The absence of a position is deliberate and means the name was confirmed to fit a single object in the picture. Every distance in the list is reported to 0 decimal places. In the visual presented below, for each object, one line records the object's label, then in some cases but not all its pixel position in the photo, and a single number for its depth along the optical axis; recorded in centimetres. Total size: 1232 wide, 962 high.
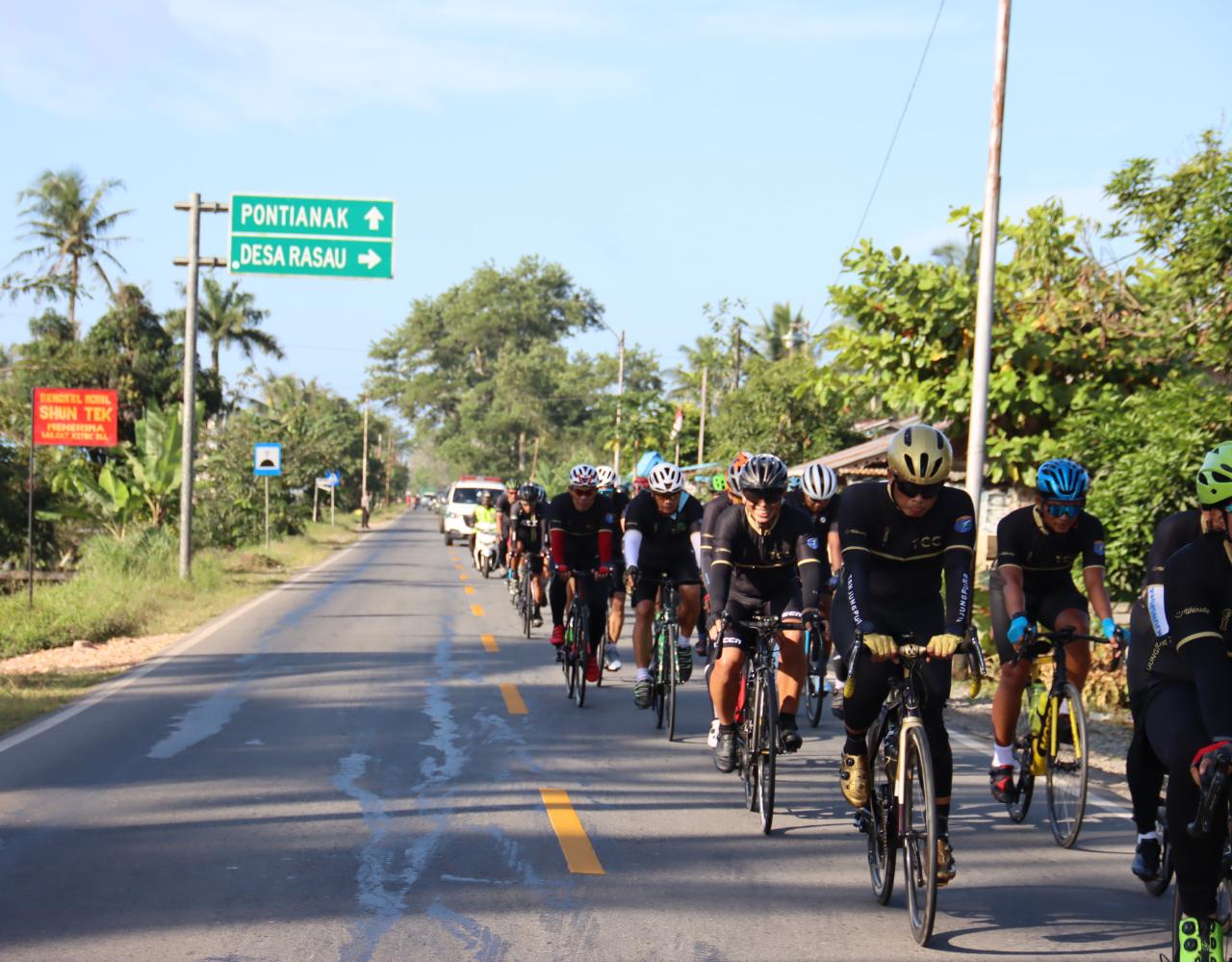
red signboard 2167
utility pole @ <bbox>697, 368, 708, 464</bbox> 4328
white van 4412
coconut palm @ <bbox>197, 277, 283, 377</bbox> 6681
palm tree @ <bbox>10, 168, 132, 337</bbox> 5153
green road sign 2169
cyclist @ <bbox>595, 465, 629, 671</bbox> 1191
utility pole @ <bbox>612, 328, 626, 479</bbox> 4697
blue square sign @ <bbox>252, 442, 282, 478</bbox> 3052
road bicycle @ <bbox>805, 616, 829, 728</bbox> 1106
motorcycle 2833
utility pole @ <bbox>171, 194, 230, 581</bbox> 2297
